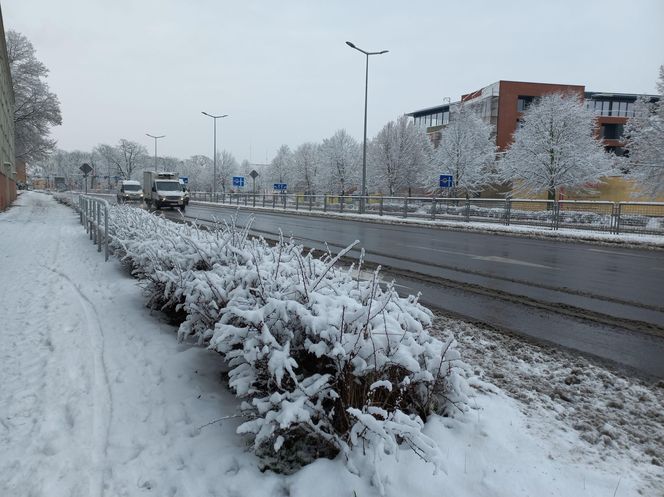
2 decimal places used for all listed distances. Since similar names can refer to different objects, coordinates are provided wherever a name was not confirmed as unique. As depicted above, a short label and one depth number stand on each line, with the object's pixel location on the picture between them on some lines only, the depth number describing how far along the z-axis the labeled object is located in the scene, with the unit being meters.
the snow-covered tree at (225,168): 102.38
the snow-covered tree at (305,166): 78.25
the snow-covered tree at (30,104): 38.59
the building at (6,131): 28.13
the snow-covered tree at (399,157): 54.19
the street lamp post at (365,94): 30.45
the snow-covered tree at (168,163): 134.64
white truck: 36.59
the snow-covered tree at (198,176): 108.38
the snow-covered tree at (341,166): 66.25
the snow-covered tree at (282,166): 87.00
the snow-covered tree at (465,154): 49.28
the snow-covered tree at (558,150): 39.50
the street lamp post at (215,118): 53.76
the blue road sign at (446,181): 25.88
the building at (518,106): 58.19
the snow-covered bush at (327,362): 2.71
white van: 45.53
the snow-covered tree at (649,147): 29.36
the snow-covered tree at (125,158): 118.38
